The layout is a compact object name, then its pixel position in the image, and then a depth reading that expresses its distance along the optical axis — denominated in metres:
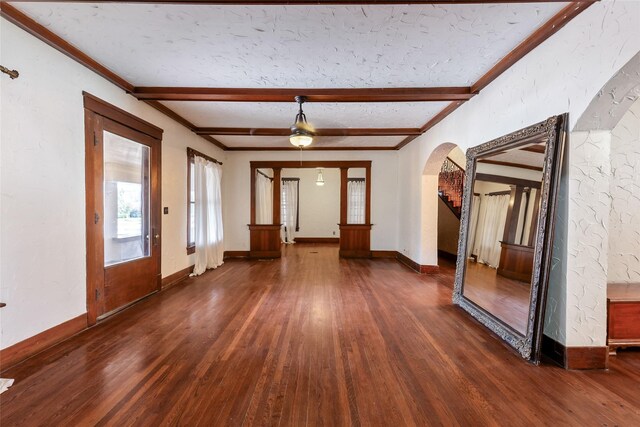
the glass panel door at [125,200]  3.17
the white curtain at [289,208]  10.38
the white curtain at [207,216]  5.16
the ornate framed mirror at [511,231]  2.21
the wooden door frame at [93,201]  2.83
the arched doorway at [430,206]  4.85
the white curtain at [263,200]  7.63
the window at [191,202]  4.96
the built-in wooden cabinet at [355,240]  6.92
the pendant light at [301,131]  3.57
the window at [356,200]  9.57
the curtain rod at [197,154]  4.96
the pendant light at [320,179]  8.93
